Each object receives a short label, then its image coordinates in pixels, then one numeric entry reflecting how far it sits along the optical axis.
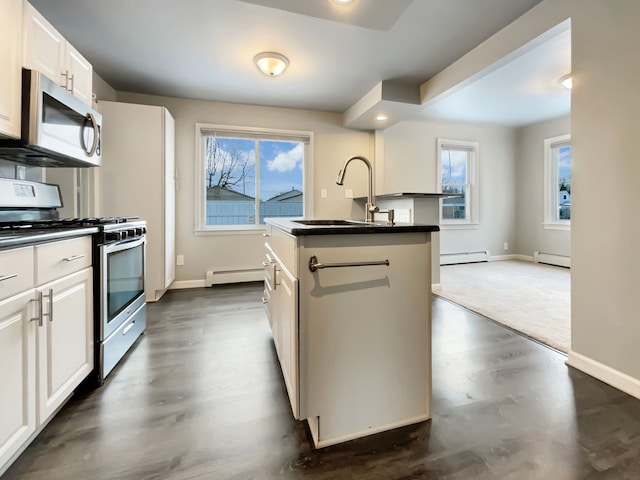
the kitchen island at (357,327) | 1.25
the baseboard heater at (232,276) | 4.11
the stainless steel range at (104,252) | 1.66
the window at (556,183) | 5.33
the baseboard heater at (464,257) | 5.68
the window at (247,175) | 4.13
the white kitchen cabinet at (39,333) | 1.06
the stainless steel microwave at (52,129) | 1.55
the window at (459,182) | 5.70
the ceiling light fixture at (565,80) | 3.57
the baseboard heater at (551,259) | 5.19
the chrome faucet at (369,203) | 1.79
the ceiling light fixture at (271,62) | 2.85
